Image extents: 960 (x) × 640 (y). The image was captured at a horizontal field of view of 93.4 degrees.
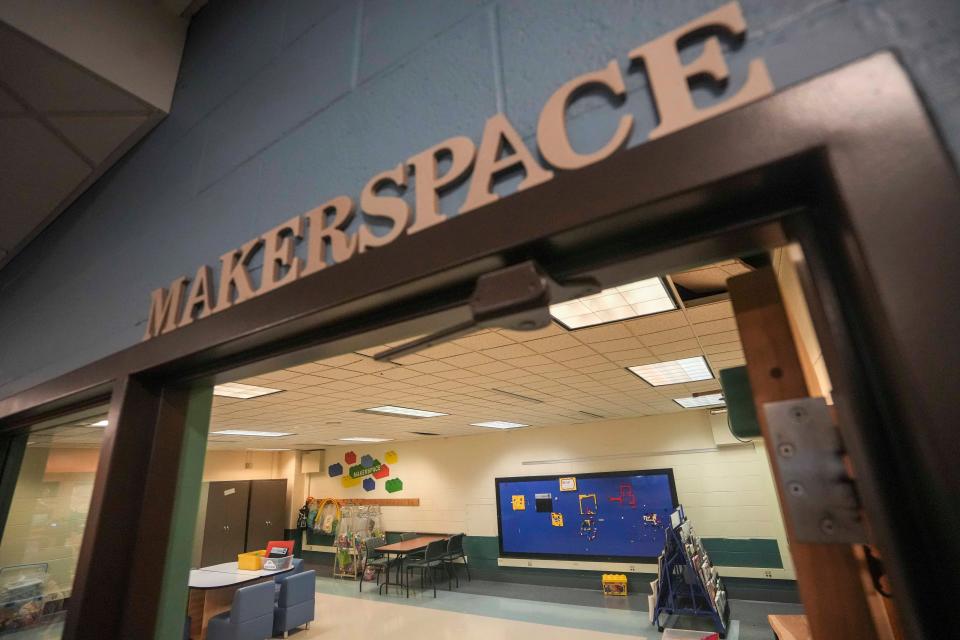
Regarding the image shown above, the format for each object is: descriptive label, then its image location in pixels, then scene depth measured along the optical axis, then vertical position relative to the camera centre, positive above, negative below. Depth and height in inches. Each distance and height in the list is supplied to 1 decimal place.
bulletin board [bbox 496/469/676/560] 306.0 -28.0
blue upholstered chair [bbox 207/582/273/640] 198.4 -51.9
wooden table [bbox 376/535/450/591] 312.6 -41.4
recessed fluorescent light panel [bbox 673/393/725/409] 268.2 +38.6
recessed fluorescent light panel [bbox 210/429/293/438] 302.0 +41.1
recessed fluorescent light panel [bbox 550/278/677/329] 109.7 +41.4
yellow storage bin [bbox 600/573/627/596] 286.4 -67.2
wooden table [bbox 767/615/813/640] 112.2 -42.5
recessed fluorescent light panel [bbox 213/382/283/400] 177.8 +40.7
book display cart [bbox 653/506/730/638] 214.2 -54.2
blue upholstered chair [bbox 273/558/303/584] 241.6 -41.3
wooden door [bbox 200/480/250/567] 377.7 -20.6
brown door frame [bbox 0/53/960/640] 15.9 +11.5
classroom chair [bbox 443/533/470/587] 335.6 -50.4
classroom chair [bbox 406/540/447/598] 310.2 -49.0
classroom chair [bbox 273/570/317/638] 224.2 -52.8
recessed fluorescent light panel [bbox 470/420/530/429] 321.4 +38.2
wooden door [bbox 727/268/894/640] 19.5 -3.7
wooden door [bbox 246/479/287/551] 421.7 -16.2
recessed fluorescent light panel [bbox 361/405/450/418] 242.1 +39.3
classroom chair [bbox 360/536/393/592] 336.2 -49.4
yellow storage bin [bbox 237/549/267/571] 244.1 -33.5
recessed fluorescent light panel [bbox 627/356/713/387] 183.0 +39.4
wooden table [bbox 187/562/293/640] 213.3 -42.8
